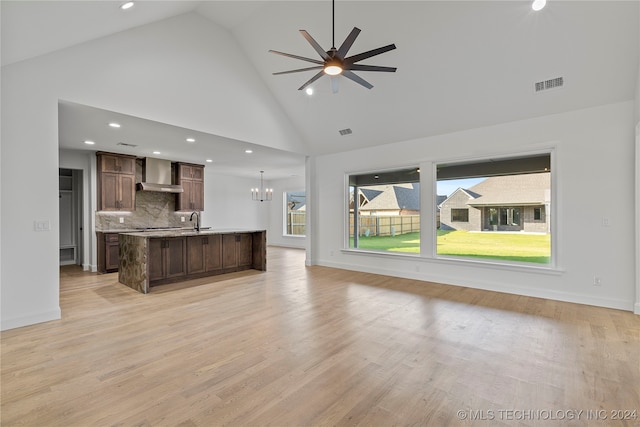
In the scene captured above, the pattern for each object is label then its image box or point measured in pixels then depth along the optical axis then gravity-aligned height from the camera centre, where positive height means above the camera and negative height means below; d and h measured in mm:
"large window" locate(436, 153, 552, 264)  4715 +22
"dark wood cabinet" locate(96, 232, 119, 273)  6484 -859
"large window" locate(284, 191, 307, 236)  11844 +14
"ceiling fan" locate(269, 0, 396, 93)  2922 +1616
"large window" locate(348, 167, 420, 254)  6141 +18
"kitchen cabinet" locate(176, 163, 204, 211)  8138 +774
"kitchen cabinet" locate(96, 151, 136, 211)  6711 +766
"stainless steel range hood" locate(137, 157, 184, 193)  7311 +961
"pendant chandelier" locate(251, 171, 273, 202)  11203 +758
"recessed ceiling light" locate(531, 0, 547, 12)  3215 +2284
